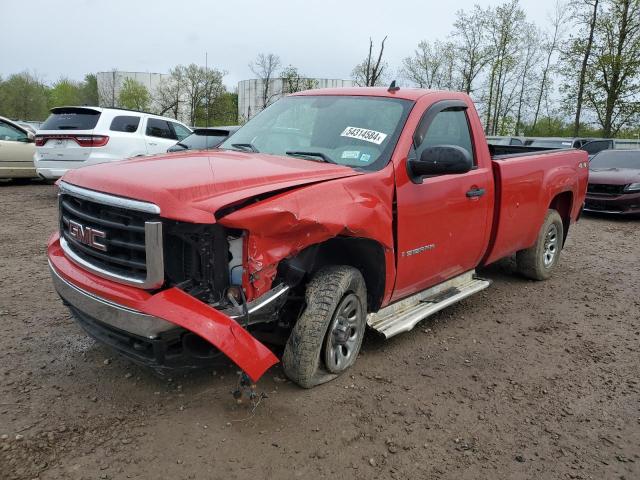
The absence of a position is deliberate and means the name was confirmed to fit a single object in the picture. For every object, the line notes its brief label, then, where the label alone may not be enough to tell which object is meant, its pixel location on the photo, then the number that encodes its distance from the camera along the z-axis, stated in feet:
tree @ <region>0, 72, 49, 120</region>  154.51
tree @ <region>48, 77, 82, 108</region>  200.15
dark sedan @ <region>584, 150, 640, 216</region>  36.11
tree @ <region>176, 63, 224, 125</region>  126.31
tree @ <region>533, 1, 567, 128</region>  98.07
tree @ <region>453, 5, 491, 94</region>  101.65
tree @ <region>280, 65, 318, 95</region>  112.57
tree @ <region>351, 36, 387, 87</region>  83.07
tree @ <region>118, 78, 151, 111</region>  155.74
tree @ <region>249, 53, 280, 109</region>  116.39
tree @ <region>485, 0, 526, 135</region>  100.32
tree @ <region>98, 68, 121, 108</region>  167.02
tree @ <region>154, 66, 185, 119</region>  134.51
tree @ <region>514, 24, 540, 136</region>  101.96
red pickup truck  8.68
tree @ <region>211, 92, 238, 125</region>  127.24
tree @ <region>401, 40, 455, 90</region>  106.52
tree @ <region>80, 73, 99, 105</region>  195.09
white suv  32.68
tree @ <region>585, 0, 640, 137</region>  79.36
